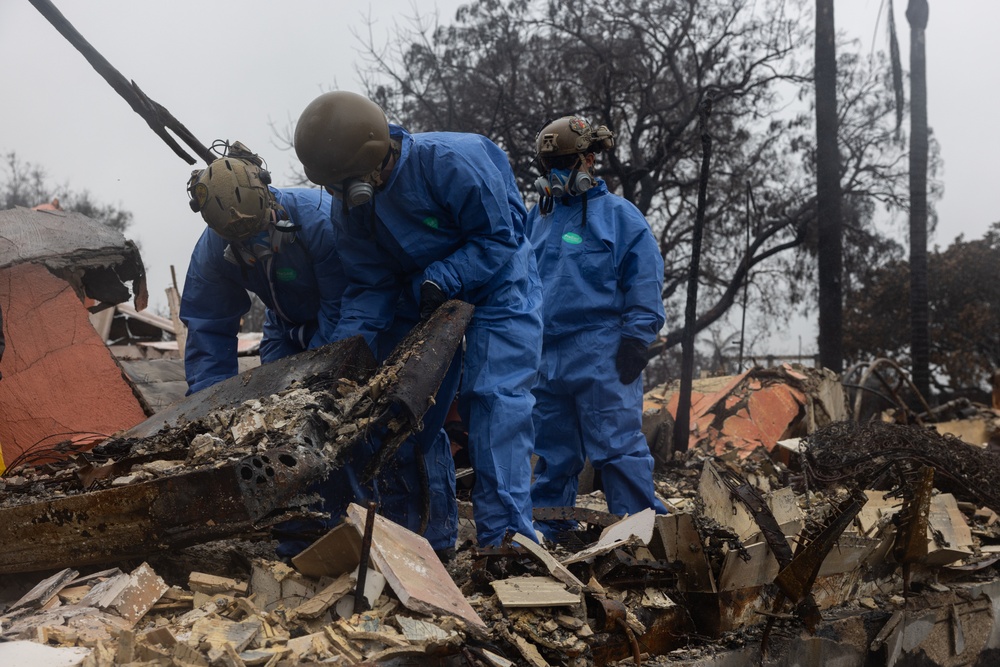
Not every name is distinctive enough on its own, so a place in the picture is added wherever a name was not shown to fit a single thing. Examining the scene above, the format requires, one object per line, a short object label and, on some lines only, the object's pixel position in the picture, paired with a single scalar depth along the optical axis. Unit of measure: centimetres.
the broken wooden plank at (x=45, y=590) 246
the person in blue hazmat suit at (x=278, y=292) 355
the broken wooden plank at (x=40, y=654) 205
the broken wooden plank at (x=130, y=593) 241
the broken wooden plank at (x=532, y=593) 272
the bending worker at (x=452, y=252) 350
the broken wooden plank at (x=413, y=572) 239
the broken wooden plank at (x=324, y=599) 242
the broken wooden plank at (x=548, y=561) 293
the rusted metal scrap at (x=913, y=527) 372
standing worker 447
